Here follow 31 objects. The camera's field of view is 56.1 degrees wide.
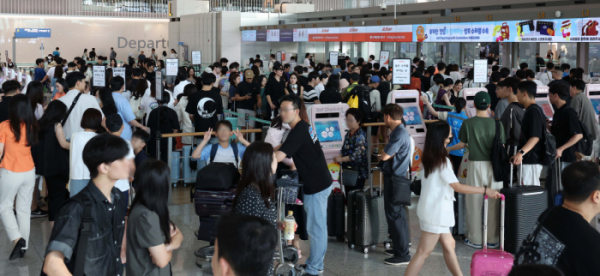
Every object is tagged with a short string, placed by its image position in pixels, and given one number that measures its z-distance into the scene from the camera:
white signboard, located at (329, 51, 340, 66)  15.97
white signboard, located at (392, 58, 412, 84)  9.26
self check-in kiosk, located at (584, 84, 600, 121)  8.54
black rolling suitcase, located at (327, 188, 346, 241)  5.82
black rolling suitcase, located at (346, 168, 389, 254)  5.53
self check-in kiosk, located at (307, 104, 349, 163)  7.09
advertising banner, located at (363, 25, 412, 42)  14.58
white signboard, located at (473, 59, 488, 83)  10.02
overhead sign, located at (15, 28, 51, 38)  25.53
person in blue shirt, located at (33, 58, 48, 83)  15.03
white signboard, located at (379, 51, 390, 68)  12.98
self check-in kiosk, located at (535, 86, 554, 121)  8.67
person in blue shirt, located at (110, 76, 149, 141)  6.65
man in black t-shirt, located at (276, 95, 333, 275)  4.52
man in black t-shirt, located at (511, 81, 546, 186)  5.53
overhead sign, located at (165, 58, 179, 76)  9.66
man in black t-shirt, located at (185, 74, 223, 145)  7.75
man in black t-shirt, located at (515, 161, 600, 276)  2.32
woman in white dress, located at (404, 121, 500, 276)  4.26
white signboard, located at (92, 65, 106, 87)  8.74
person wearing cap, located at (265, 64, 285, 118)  9.93
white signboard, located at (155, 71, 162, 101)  7.21
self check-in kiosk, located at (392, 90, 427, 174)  7.98
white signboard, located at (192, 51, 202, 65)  16.34
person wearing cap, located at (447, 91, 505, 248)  5.60
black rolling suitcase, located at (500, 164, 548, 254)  5.12
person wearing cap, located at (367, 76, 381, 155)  9.43
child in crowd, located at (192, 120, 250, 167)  5.39
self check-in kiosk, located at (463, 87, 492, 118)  8.62
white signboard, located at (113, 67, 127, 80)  9.04
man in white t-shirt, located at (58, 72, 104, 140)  5.93
